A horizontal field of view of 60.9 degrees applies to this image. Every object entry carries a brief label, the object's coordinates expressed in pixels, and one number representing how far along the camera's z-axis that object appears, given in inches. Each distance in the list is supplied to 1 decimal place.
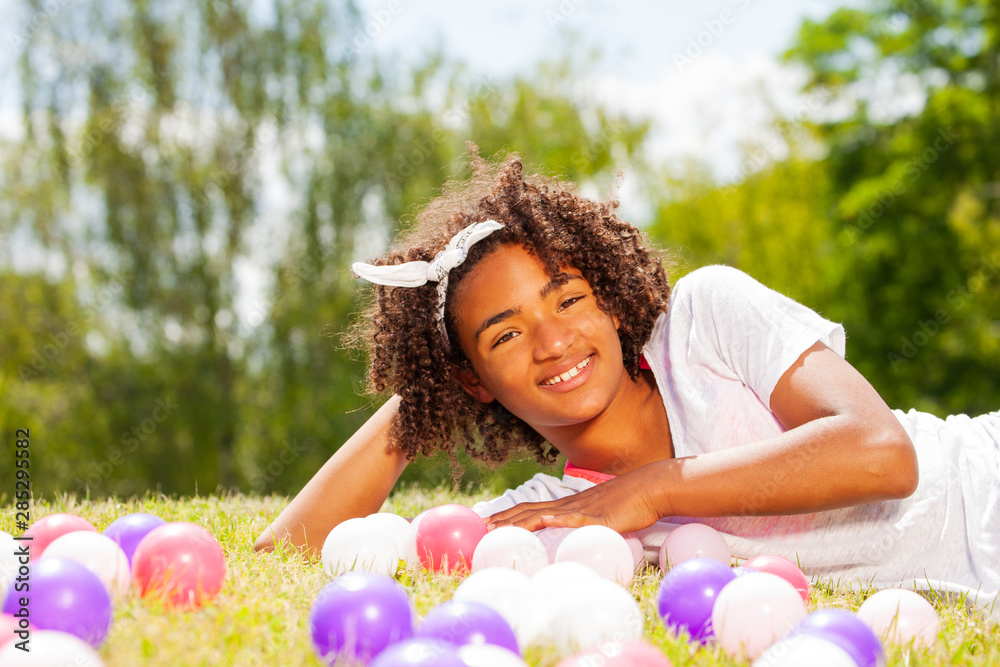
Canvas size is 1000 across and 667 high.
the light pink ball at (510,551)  105.6
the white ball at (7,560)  91.7
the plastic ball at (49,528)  110.5
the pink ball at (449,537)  114.1
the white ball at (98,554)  92.7
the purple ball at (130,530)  110.1
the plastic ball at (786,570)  100.1
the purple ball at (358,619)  73.4
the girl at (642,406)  105.9
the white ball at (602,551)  103.0
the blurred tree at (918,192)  705.0
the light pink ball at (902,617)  87.8
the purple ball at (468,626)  72.6
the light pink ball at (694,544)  114.6
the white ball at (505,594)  83.4
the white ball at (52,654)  64.6
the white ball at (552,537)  116.2
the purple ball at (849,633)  75.7
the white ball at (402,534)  114.7
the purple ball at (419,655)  62.1
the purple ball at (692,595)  87.7
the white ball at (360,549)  106.7
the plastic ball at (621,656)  68.7
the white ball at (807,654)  70.1
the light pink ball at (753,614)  82.0
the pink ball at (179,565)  87.1
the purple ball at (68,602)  75.7
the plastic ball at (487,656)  64.9
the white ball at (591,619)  78.2
